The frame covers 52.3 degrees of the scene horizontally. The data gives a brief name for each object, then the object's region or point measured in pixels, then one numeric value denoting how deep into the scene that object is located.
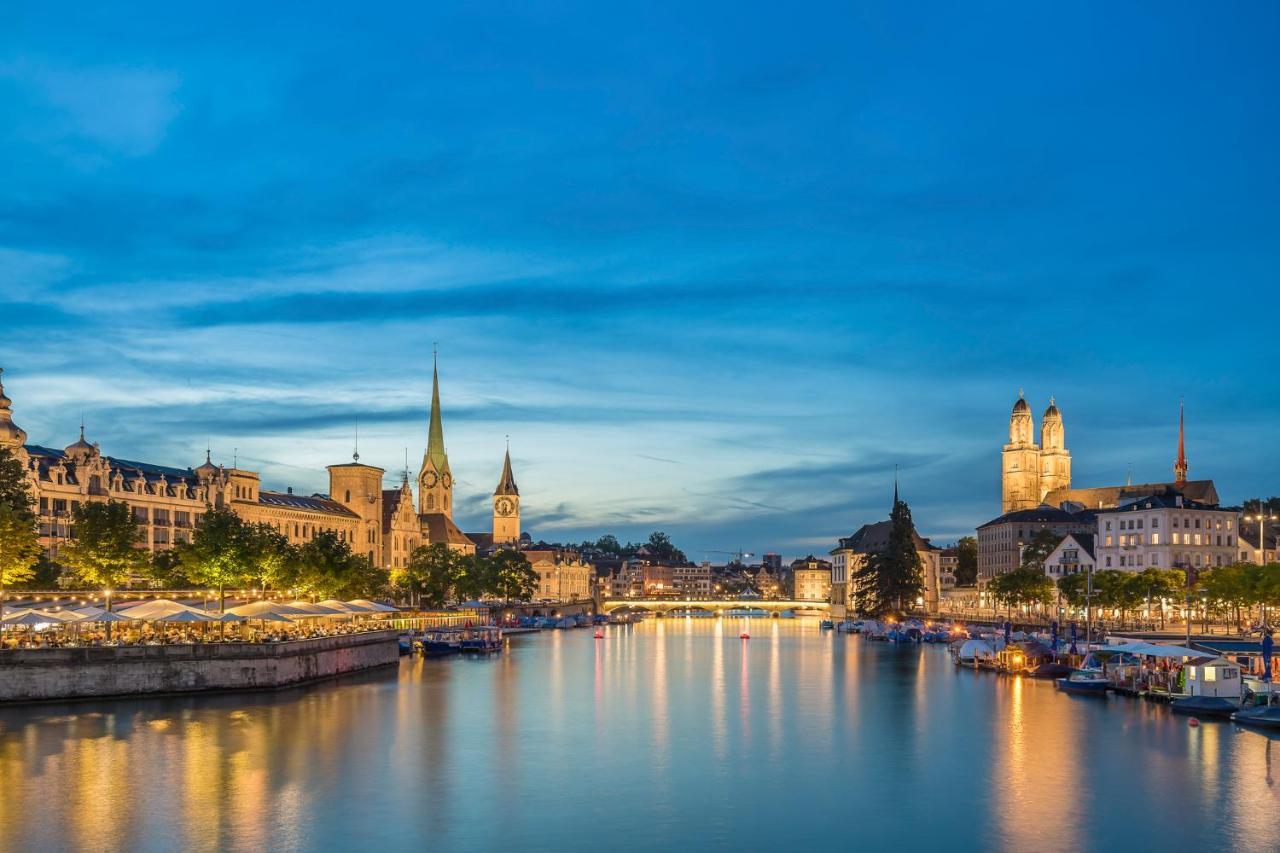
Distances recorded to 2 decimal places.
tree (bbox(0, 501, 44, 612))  80.31
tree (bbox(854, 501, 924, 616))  185.00
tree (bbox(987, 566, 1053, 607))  141.50
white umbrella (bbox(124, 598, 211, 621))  73.44
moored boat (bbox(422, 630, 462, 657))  122.06
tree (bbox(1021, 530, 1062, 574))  172.25
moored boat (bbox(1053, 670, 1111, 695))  80.12
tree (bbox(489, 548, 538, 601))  188.00
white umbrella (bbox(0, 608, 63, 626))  69.88
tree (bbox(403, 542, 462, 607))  169.62
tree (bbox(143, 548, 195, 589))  105.31
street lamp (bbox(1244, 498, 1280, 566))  140.32
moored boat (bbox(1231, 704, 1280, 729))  61.07
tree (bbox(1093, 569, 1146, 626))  114.69
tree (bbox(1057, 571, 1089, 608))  125.00
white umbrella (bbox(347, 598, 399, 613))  102.75
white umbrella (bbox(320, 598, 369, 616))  96.81
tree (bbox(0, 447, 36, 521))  90.94
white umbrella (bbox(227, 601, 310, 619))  79.81
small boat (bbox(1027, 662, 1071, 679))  92.56
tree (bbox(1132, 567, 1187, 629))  116.44
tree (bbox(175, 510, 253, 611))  97.31
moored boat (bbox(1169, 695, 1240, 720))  65.31
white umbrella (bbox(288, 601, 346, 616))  89.62
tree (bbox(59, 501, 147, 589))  96.06
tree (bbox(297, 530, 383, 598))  111.44
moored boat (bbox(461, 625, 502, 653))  129.12
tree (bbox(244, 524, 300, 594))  103.75
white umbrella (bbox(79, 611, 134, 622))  71.69
